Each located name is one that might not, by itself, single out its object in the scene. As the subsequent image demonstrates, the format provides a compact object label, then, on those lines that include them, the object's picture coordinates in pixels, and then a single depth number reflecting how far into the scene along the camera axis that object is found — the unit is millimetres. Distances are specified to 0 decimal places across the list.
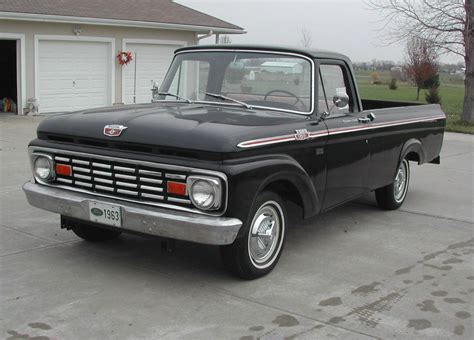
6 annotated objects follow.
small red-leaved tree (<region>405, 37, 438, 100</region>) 38625
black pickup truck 4367
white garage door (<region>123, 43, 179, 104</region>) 19922
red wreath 19359
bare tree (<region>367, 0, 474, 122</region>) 19000
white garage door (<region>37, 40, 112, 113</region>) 17641
